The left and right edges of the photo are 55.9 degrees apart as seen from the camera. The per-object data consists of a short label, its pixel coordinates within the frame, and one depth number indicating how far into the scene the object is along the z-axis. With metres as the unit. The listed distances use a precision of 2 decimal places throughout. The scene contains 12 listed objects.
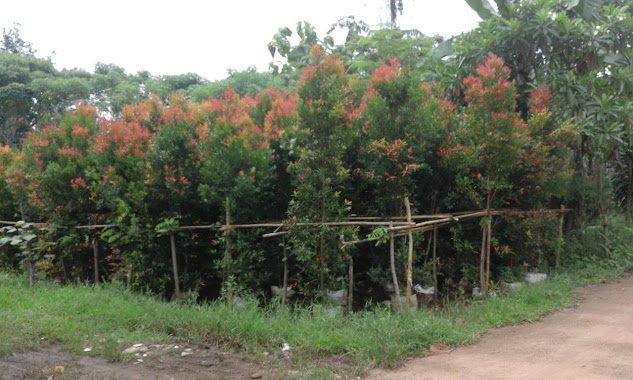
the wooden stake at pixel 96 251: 9.09
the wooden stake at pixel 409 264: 6.57
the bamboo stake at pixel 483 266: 7.75
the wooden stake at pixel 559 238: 8.97
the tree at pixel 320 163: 6.77
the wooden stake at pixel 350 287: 6.88
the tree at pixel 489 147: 7.64
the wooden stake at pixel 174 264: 7.64
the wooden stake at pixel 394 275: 6.46
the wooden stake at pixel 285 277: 7.06
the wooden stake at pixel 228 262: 7.04
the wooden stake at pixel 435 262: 7.56
